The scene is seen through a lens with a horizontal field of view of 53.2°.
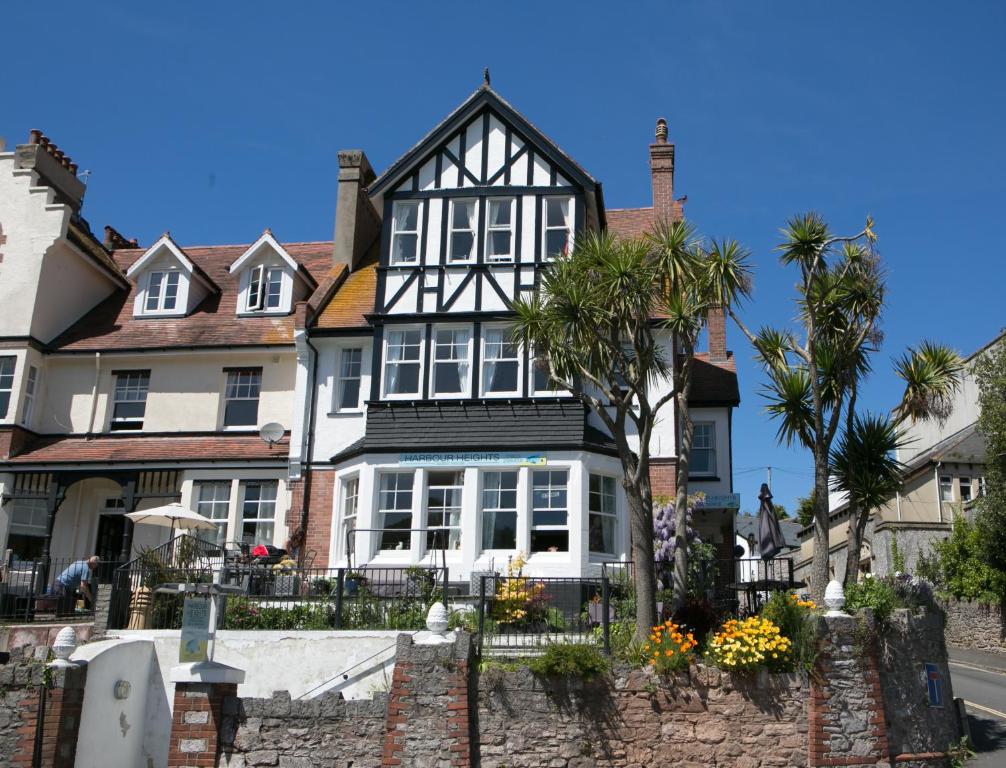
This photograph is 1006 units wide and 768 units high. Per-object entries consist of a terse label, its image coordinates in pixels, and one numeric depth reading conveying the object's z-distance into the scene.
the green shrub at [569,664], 14.52
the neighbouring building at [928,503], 35.66
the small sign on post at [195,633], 14.14
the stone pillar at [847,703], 14.59
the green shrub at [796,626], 14.91
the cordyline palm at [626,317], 16.12
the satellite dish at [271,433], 25.11
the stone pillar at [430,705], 13.91
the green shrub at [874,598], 15.50
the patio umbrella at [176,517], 20.83
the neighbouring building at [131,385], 25.17
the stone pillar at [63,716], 14.05
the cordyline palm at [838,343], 17.72
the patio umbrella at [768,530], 19.97
